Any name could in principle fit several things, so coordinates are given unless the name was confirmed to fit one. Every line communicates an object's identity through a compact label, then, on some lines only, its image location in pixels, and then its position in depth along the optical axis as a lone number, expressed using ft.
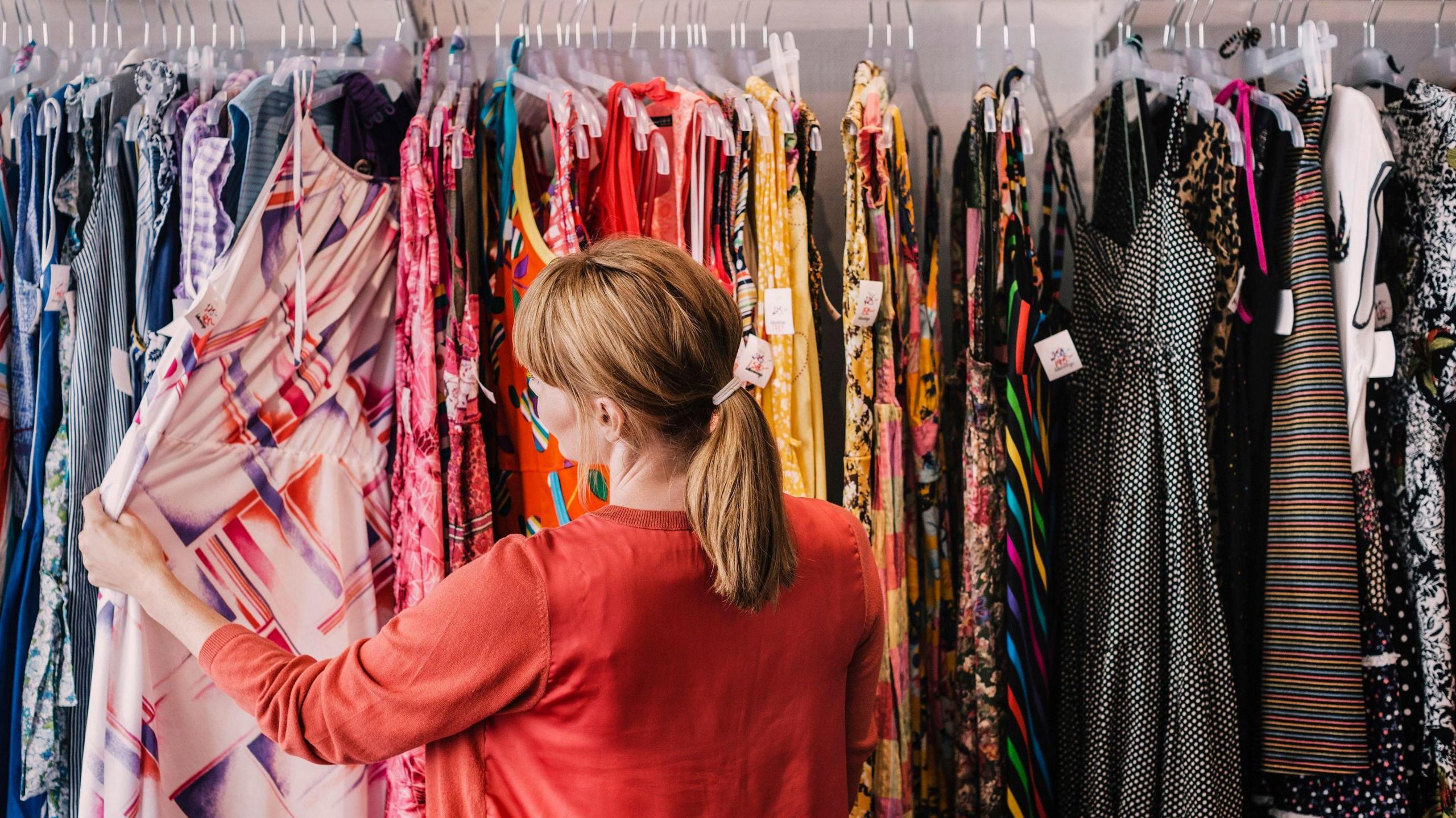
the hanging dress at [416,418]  5.28
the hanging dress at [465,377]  5.29
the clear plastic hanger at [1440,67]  6.28
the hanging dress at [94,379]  4.96
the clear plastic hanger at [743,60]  6.11
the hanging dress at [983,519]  5.56
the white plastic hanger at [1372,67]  6.05
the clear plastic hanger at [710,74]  5.70
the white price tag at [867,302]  5.43
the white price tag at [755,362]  5.06
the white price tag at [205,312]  4.80
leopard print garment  5.59
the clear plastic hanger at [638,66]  6.09
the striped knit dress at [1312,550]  5.40
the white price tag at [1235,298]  5.54
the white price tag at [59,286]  5.16
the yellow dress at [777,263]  5.45
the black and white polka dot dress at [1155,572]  5.41
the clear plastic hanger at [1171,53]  6.13
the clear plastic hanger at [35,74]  5.77
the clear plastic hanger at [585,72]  5.88
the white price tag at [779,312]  5.41
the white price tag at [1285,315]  5.55
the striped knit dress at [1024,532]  5.45
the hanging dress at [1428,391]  5.57
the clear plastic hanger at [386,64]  5.73
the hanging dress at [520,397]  5.45
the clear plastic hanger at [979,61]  6.23
